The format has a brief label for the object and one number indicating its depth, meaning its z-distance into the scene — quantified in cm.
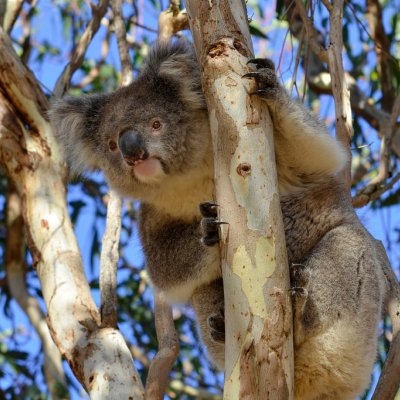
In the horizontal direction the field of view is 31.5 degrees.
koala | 253
